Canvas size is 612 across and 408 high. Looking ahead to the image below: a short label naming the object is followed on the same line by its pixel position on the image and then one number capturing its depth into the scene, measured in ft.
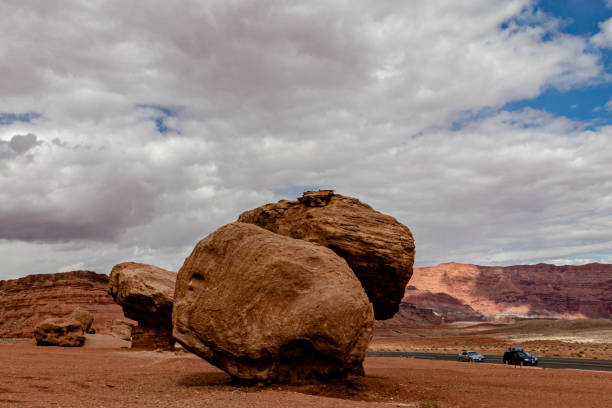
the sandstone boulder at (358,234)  51.60
